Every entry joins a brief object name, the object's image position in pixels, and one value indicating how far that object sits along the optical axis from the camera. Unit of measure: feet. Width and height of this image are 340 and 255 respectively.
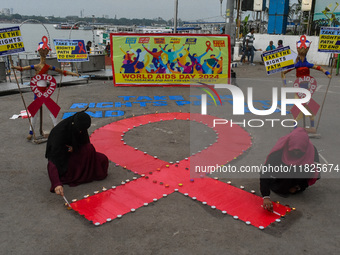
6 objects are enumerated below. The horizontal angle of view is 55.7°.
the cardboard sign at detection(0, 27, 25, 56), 23.09
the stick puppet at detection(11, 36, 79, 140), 24.45
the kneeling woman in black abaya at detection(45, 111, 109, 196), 16.49
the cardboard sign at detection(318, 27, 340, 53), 27.48
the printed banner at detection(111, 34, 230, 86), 45.47
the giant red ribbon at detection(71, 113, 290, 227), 15.49
